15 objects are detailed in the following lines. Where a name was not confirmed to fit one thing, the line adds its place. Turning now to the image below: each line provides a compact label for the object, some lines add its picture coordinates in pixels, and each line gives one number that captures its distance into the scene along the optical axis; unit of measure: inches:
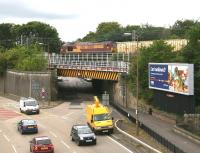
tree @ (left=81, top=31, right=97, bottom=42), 7337.1
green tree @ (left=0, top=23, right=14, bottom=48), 6433.6
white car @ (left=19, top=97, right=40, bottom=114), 2517.2
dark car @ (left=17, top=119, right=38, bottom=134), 1910.7
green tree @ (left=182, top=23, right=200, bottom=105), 2150.7
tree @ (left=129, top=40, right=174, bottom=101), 2481.5
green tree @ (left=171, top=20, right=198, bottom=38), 5626.0
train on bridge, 3432.1
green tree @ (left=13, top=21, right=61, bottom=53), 6540.4
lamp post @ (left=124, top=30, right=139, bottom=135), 1754.4
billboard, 1888.8
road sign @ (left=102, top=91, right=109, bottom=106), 2217.0
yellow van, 1851.6
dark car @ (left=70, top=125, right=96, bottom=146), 1636.3
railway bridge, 2901.1
